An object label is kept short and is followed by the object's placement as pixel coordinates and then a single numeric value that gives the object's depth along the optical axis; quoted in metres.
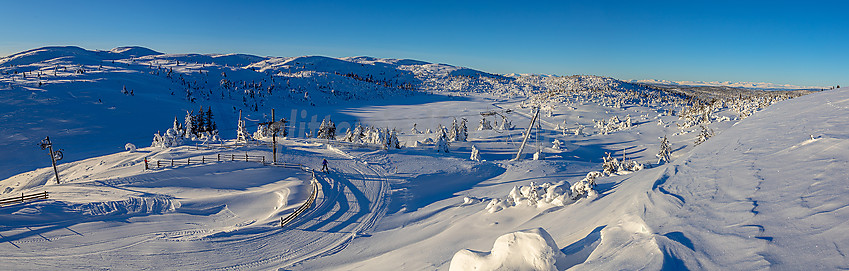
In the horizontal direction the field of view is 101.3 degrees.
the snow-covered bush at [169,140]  51.62
